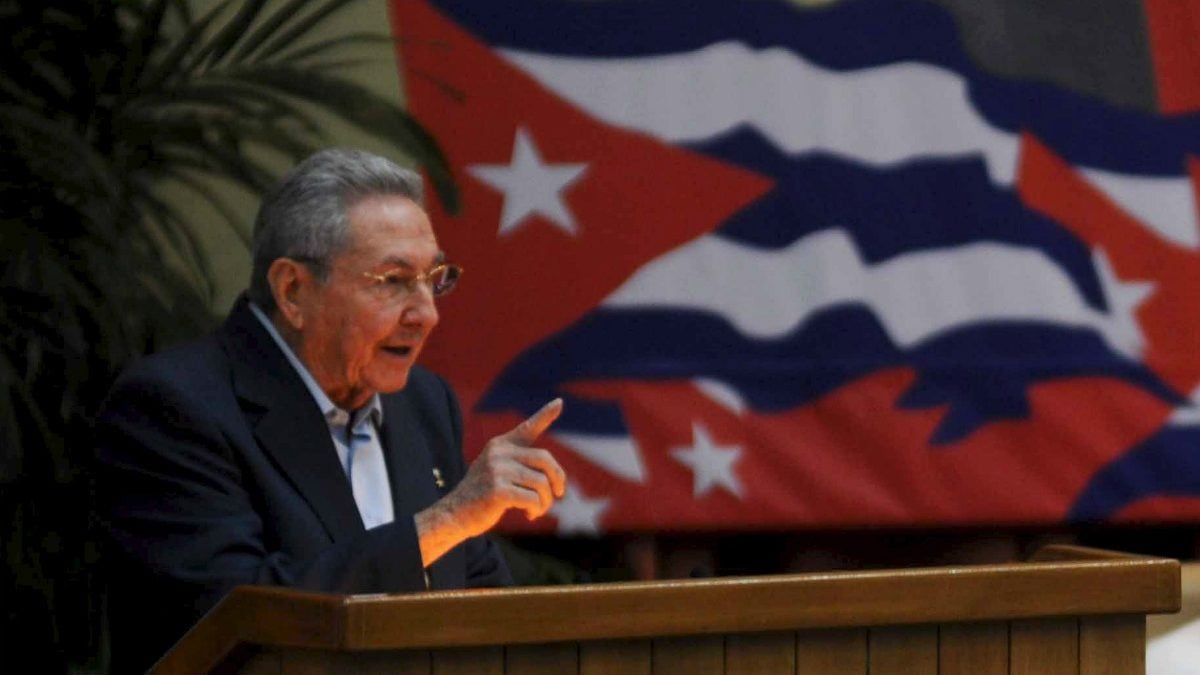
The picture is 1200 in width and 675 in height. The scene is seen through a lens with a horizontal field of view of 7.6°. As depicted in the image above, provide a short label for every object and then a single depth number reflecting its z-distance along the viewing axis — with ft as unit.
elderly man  24.51
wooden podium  23.20
